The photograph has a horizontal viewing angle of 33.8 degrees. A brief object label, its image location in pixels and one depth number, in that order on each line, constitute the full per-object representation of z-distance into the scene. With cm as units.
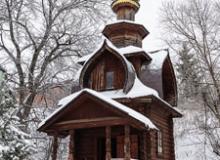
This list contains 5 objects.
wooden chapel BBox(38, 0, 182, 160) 1287
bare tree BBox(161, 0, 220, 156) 2291
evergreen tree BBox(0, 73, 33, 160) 1162
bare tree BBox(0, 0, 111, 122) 2088
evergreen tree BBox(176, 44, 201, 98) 2398
